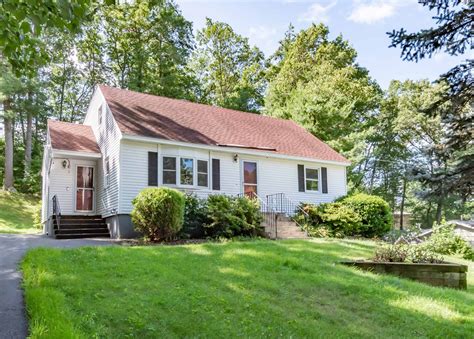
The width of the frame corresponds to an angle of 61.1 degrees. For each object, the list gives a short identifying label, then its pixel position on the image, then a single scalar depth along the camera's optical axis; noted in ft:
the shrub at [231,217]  43.16
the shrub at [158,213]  38.83
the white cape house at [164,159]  47.88
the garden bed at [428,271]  25.21
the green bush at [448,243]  41.47
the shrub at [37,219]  68.25
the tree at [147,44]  96.27
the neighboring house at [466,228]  66.49
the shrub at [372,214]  53.62
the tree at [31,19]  12.50
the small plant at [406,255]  27.68
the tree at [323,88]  84.43
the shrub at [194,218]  43.94
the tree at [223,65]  112.47
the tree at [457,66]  15.21
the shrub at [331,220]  51.53
